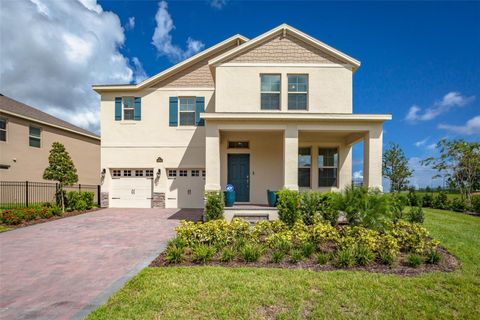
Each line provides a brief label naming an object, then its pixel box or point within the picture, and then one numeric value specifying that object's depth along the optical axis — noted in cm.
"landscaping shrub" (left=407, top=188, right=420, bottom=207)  1456
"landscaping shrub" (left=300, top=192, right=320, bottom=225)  806
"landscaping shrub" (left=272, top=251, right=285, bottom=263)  501
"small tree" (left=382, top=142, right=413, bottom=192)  2102
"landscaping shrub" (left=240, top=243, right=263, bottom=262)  504
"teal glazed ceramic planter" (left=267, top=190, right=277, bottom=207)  971
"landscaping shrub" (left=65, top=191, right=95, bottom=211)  1258
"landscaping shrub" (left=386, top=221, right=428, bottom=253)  550
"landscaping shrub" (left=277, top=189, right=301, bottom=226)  791
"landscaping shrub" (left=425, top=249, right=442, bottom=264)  504
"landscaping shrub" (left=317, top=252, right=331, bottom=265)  493
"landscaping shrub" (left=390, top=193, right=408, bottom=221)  754
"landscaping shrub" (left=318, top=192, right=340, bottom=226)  788
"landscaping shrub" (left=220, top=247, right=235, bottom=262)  505
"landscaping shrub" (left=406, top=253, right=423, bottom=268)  483
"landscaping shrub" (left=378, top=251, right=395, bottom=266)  489
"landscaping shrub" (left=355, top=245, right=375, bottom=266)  490
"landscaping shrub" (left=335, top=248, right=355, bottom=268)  482
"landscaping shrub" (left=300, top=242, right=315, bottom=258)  527
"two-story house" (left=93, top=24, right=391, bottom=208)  959
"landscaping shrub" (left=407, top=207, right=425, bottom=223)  826
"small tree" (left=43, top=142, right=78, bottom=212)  1193
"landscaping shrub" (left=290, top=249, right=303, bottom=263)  502
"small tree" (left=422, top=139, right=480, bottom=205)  1483
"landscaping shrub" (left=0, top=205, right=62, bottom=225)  927
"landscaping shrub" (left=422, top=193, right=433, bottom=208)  1573
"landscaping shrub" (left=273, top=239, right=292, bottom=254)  540
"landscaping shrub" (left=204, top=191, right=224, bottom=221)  875
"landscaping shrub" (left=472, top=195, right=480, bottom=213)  1329
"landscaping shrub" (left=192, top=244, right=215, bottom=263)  501
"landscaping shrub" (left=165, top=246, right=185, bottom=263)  506
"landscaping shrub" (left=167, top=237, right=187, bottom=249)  550
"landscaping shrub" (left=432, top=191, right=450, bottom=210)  1491
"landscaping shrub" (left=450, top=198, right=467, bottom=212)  1420
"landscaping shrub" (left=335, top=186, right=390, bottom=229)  633
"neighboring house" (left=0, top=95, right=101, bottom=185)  1402
